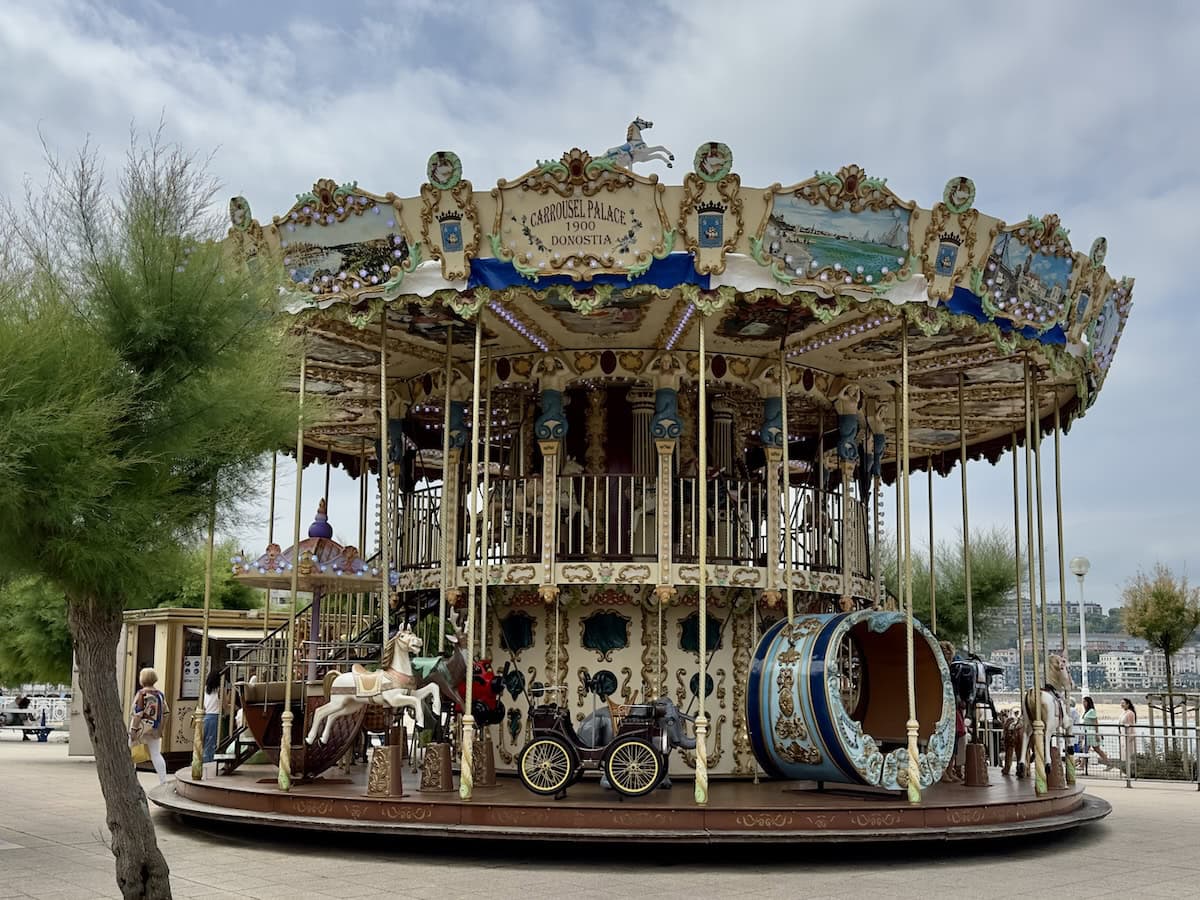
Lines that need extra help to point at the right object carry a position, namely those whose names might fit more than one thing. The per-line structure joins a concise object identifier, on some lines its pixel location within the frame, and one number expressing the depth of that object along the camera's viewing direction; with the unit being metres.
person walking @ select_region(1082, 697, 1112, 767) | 22.31
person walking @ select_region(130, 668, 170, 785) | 15.20
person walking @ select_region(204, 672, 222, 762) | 17.58
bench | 33.66
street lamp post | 29.15
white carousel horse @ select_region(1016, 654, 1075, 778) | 14.16
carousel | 11.92
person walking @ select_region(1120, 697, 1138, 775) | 21.77
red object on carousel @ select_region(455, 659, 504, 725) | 12.90
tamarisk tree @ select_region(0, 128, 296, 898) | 7.07
